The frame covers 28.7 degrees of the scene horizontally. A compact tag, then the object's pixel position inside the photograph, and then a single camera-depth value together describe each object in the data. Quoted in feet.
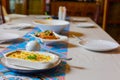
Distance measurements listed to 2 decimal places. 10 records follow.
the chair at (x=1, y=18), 9.80
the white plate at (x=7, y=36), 5.34
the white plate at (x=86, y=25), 8.12
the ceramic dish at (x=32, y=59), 3.28
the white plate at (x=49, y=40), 5.01
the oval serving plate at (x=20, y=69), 3.25
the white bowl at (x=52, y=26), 6.13
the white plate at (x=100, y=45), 4.76
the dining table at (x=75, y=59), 3.34
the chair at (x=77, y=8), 14.92
